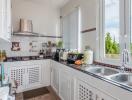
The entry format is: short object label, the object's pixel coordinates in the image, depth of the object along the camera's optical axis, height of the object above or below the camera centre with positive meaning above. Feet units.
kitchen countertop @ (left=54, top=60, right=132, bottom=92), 3.36 -0.98
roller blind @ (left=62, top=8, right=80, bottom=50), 10.12 +1.75
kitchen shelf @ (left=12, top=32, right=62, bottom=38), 10.92 +1.36
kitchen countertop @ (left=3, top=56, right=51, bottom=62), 10.28 -0.76
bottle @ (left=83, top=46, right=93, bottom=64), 7.54 -0.45
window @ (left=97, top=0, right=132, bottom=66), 5.75 +1.03
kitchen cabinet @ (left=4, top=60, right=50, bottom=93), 9.78 -1.92
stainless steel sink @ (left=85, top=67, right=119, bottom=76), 6.11 -1.03
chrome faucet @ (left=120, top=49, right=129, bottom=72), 5.41 -0.36
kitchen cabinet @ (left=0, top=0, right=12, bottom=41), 3.13 +0.87
